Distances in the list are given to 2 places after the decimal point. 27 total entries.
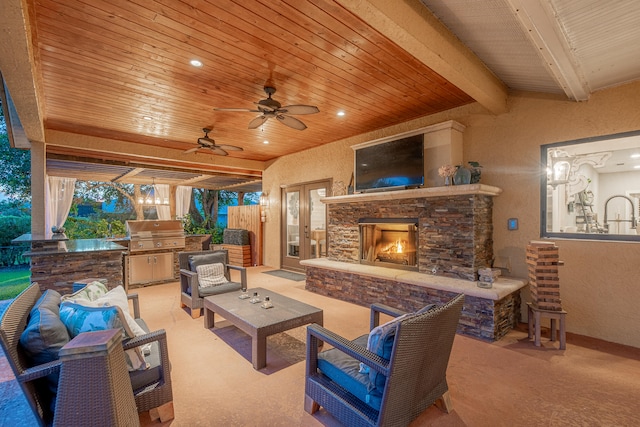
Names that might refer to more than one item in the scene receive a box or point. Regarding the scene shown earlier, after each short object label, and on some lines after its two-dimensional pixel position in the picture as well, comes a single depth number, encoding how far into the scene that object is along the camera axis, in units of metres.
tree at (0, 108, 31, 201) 8.95
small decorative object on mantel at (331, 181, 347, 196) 5.90
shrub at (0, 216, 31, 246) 8.88
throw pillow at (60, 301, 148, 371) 1.78
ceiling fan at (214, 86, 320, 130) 3.28
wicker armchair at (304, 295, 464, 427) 1.58
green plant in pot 3.96
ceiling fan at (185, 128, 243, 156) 4.75
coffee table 2.72
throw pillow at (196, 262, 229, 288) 4.30
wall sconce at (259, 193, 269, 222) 8.09
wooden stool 3.10
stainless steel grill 6.07
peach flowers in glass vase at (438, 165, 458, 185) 4.04
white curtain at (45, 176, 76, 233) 8.11
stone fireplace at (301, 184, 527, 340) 3.51
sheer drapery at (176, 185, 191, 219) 11.26
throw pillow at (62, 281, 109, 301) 2.26
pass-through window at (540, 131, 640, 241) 3.47
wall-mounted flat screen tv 4.48
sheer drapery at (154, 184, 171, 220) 10.43
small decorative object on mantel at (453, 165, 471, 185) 3.87
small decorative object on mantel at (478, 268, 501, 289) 3.43
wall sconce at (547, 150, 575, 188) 3.69
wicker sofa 1.44
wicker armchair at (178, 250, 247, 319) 4.01
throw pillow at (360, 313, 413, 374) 1.64
